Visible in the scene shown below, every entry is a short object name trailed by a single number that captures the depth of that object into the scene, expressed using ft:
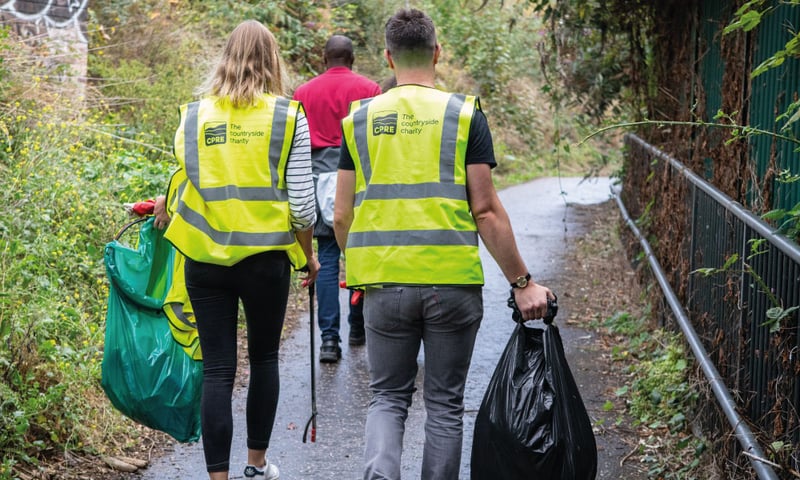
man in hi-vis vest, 11.53
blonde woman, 12.99
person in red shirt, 21.56
